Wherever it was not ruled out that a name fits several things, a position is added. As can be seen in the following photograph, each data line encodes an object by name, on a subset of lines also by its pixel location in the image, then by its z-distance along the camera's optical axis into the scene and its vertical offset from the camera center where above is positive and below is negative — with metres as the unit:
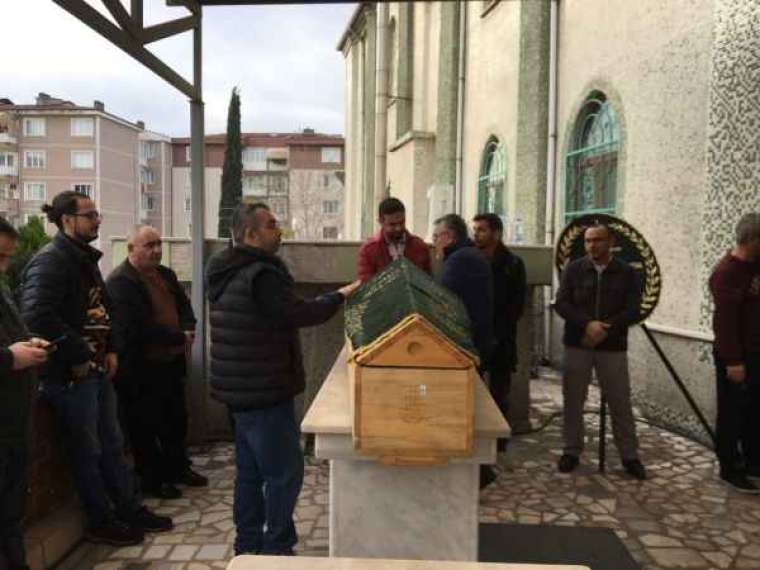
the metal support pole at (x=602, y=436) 5.14 -1.28
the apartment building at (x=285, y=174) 56.56 +7.36
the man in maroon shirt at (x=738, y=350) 4.79 -0.60
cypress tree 28.47 +3.82
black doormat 3.73 -1.60
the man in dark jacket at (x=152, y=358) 4.42 -0.67
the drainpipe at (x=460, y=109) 13.83 +3.02
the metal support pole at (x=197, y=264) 5.68 -0.07
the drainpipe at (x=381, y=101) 19.36 +4.38
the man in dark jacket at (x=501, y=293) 5.30 -0.26
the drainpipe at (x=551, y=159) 9.66 +1.43
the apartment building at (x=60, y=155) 52.97 +7.70
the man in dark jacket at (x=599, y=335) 5.06 -0.55
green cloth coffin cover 2.25 -0.18
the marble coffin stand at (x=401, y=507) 2.41 -0.86
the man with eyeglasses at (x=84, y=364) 3.53 -0.58
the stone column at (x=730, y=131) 5.43 +1.05
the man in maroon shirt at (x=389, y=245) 4.46 +0.09
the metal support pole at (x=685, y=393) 5.58 -1.07
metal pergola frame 4.61 +1.21
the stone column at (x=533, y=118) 10.08 +2.09
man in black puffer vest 3.23 -0.44
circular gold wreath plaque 5.18 +0.08
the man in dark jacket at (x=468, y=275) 4.45 -0.10
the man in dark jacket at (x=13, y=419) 3.07 -0.74
